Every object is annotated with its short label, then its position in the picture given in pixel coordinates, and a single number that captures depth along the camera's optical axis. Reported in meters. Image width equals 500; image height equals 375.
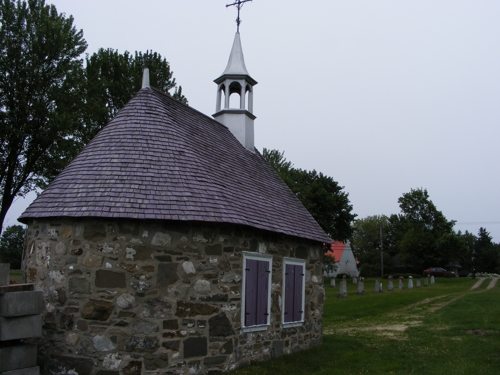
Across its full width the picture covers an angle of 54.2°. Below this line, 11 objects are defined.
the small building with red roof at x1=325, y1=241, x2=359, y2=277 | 56.72
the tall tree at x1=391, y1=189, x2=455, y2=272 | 50.56
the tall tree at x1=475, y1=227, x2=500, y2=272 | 59.84
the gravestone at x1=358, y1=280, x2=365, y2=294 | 25.49
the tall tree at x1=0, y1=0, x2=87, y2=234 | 18.27
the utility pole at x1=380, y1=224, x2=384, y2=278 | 50.29
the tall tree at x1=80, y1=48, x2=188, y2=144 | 21.36
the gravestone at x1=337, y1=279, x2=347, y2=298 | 23.39
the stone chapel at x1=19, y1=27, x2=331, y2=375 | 7.08
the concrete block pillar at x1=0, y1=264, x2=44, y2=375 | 6.05
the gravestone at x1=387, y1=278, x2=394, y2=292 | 28.07
